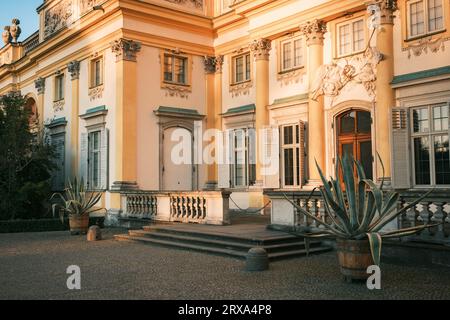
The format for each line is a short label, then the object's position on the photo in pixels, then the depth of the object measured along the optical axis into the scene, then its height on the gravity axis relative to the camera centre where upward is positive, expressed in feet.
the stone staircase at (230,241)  30.50 -3.80
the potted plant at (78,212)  46.60 -2.42
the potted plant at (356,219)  21.91 -1.62
